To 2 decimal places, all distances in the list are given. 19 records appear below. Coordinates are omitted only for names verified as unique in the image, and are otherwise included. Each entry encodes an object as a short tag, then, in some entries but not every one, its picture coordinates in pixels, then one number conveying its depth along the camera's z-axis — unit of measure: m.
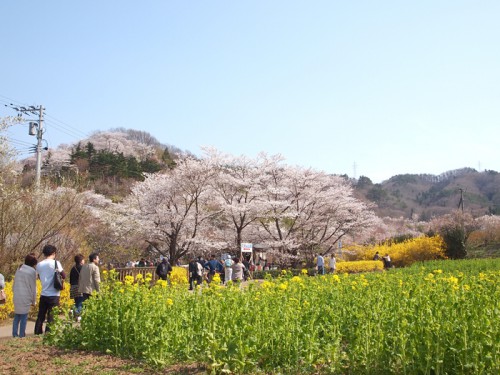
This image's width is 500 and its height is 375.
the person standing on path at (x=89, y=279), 8.81
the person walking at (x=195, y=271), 17.14
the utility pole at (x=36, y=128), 26.84
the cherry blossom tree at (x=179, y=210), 26.92
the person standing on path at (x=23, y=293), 7.80
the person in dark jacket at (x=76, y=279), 9.09
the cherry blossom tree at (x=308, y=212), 31.80
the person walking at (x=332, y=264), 21.51
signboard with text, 22.89
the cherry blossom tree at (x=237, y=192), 29.59
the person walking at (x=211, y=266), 19.47
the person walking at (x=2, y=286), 7.98
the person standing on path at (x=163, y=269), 14.35
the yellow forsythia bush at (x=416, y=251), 28.23
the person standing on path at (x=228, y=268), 19.58
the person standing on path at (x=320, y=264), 21.56
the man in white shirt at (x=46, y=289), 7.86
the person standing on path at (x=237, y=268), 14.91
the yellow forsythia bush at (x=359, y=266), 25.28
